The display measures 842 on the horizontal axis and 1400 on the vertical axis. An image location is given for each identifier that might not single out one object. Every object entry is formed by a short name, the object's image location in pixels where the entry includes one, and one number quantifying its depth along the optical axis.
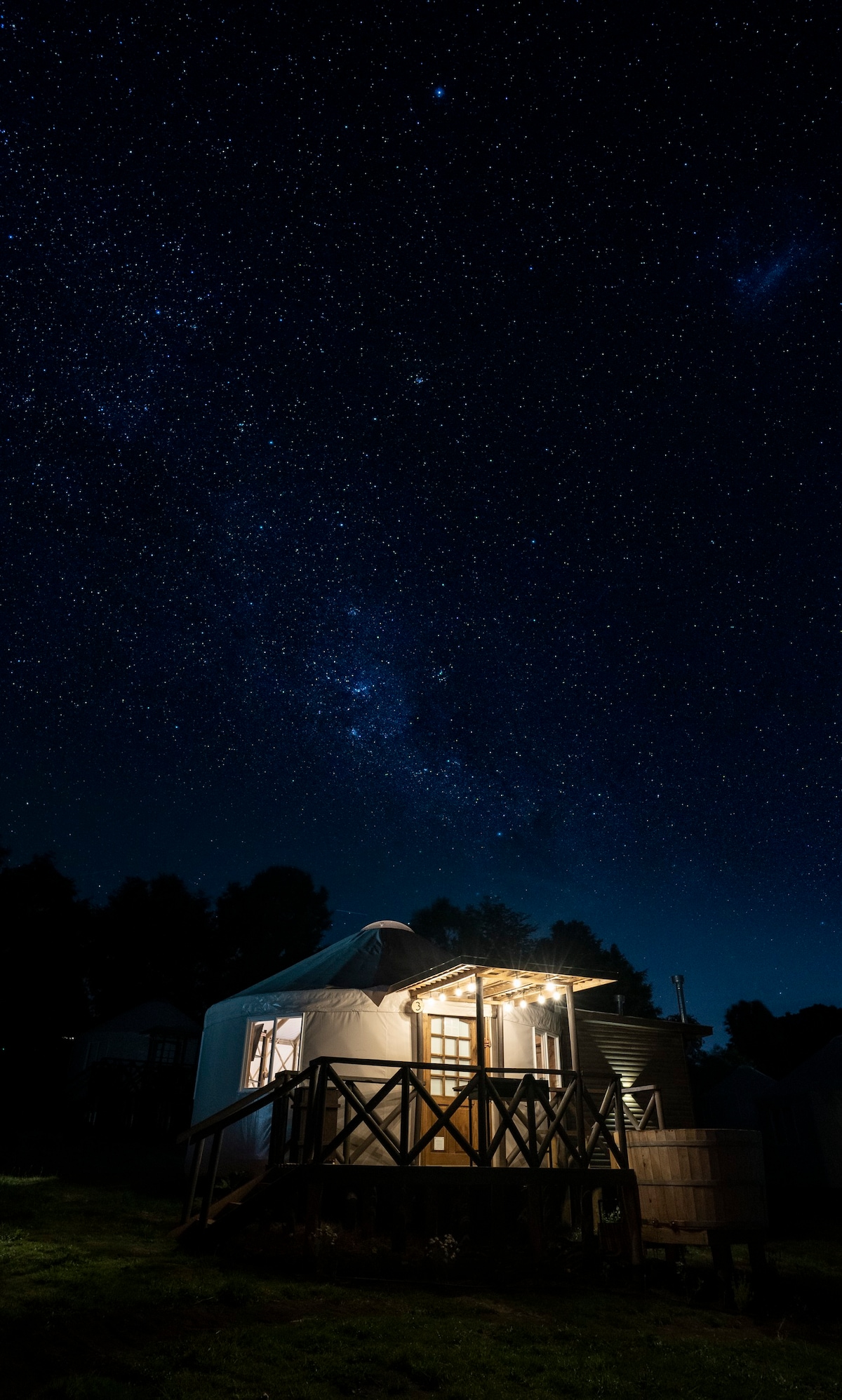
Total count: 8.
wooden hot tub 8.23
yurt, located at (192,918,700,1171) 12.88
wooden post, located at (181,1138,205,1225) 9.27
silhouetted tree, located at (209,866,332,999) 45.53
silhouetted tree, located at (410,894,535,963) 42.38
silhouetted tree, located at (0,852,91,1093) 34.31
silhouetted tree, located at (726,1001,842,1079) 43.59
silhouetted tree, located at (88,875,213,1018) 43.62
